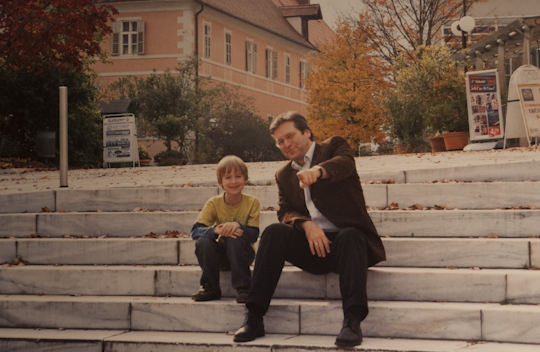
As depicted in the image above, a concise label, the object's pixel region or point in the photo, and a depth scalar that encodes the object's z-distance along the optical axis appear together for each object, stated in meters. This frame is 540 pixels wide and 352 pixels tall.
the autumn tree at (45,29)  15.48
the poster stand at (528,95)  13.71
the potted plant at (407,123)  18.61
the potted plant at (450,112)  16.45
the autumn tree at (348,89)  28.70
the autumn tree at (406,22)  28.91
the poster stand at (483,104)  15.48
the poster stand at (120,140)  18.12
